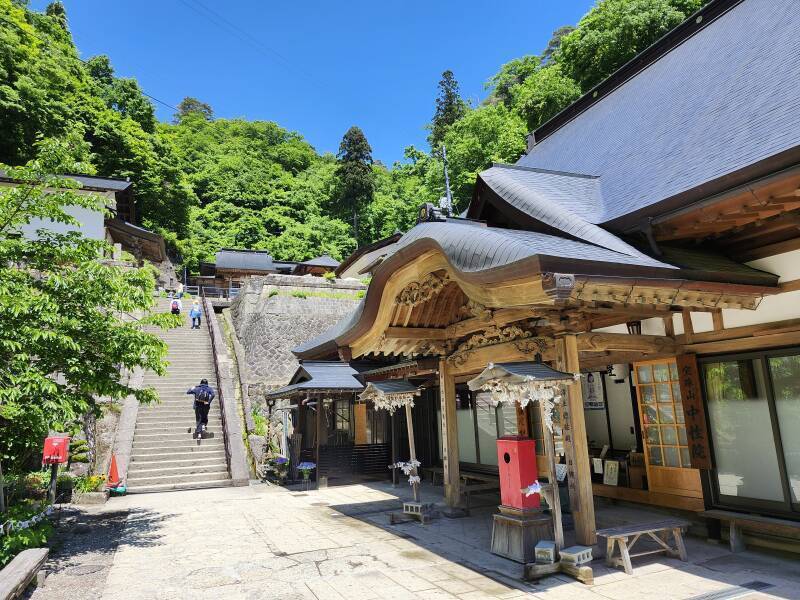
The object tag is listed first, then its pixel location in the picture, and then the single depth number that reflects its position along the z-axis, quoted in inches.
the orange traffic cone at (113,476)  459.5
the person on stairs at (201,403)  568.4
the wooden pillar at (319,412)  525.7
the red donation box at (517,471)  244.2
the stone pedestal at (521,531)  237.0
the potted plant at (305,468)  514.6
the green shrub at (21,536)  237.5
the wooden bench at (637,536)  221.3
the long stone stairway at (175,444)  509.7
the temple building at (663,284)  209.6
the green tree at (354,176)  1866.4
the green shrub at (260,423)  653.9
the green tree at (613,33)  1036.5
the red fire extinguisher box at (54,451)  369.1
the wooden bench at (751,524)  219.3
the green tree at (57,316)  259.0
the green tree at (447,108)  2025.7
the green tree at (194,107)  2957.7
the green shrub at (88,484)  428.1
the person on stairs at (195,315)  935.1
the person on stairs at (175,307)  910.4
